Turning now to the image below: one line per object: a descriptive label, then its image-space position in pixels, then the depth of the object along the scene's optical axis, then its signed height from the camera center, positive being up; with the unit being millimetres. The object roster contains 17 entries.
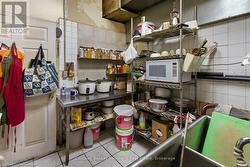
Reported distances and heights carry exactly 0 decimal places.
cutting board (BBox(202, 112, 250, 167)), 777 -324
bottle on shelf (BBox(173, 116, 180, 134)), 1581 -502
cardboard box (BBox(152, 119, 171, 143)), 1772 -608
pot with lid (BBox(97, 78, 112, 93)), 2242 -50
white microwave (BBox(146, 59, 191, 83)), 1560 +143
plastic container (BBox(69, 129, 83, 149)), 1972 -797
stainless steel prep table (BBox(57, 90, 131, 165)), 1657 -213
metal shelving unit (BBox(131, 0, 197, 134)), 1528 +331
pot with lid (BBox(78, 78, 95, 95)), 2064 -62
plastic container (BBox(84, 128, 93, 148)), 1991 -796
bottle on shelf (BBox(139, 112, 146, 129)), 2111 -580
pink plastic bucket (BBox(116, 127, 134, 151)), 1919 -774
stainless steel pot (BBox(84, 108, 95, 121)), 1936 -446
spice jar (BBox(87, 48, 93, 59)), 2182 +475
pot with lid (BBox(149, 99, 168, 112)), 1804 -288
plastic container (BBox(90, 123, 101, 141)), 2087 -724
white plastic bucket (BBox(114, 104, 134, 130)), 1907 -495
